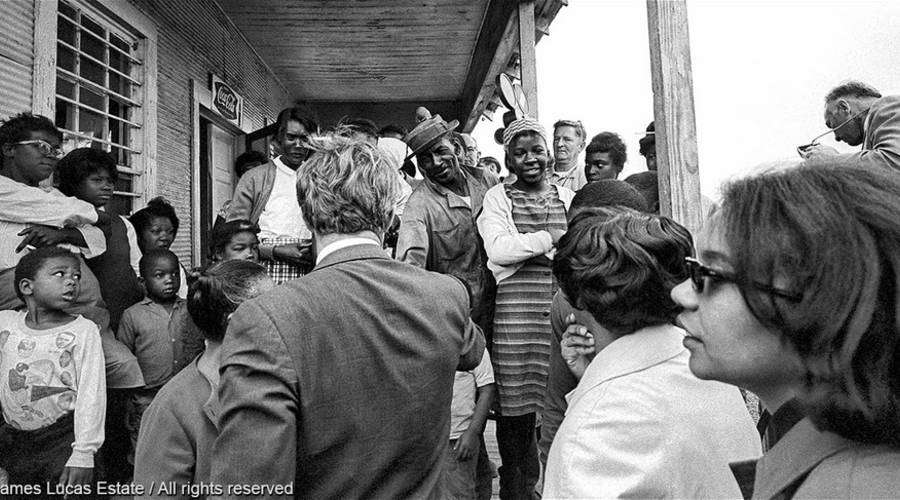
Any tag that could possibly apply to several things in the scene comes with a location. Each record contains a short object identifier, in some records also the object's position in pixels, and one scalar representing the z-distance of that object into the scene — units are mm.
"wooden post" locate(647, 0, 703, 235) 2457
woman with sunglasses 729
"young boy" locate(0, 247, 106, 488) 2424
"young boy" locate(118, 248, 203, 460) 3086
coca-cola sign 6274
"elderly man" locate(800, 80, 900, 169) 2525
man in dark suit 1243
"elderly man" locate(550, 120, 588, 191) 4742
